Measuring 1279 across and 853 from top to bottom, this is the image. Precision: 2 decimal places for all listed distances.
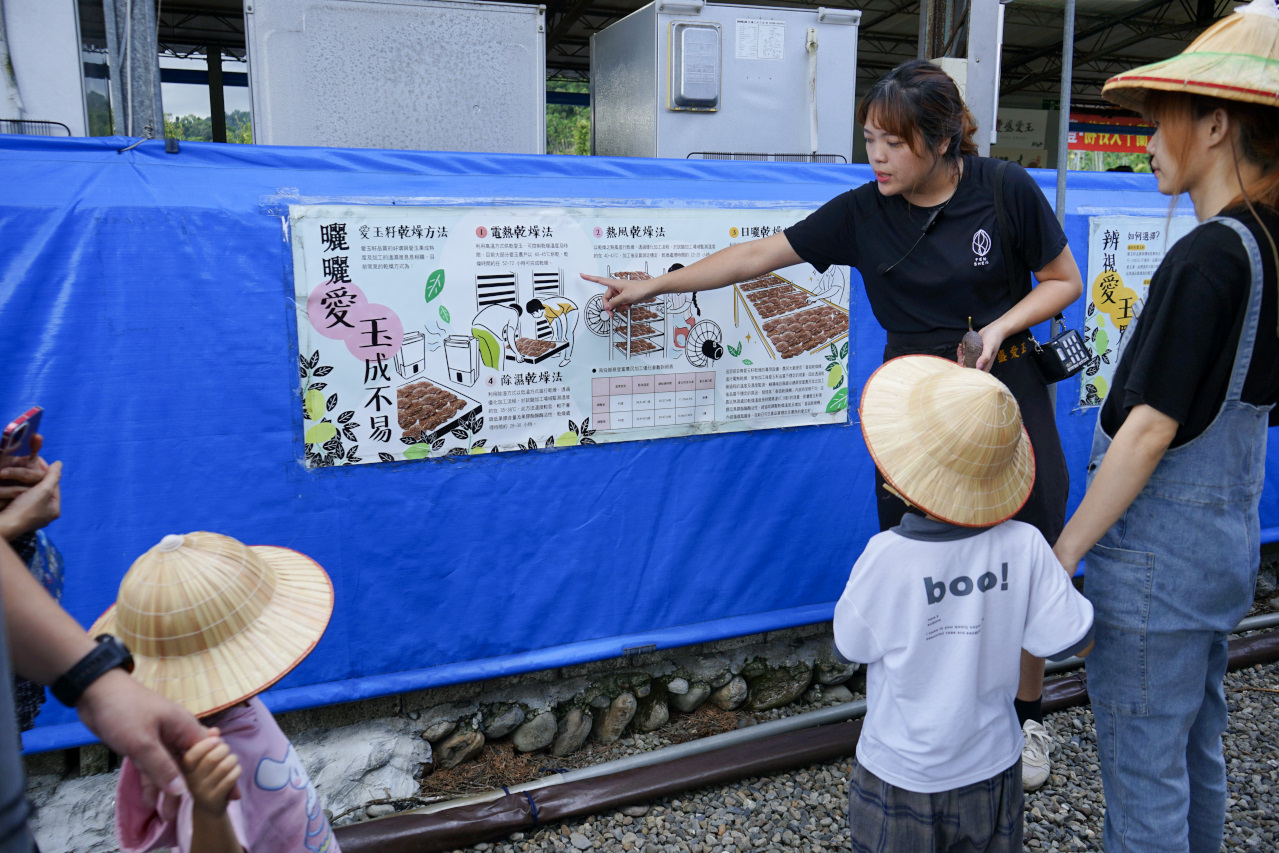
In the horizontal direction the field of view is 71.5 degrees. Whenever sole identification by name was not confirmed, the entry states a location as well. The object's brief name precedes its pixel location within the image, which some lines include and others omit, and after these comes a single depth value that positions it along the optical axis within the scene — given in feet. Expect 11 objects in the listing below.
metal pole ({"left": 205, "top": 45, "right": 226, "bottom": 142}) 33.88
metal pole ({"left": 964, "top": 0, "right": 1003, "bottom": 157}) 11.00
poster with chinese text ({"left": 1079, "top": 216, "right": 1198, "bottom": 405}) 11.74
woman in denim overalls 5.04
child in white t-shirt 5.37
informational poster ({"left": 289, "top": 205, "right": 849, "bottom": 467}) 8.20
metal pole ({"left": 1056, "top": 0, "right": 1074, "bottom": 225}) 8.45
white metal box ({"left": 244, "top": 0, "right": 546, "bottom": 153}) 8.54
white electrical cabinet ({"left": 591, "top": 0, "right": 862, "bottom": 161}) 9.93
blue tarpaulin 7.42
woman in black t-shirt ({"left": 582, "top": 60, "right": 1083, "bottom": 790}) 7.02
